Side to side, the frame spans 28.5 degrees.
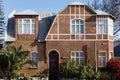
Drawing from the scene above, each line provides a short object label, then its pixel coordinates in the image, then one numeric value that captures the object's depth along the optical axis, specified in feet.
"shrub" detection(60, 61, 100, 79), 84.85
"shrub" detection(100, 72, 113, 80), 84.57
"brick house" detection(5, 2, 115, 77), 90.79
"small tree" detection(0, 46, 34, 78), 82.08
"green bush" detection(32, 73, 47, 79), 87.56
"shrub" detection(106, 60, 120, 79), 84.83
